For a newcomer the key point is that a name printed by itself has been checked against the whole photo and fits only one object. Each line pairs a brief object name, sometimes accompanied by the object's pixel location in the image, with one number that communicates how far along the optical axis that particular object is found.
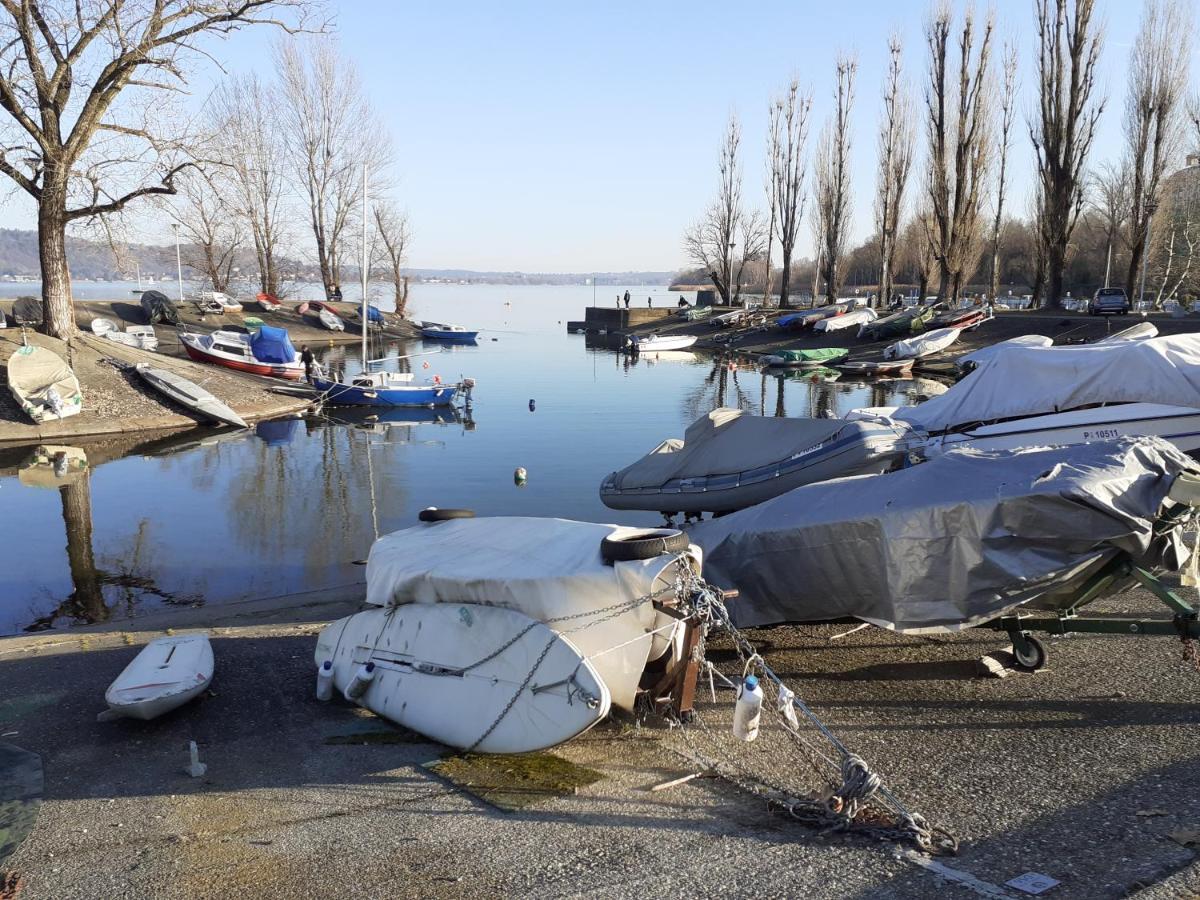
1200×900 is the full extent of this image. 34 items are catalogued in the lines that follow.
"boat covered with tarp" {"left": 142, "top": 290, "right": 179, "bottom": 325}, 61.69
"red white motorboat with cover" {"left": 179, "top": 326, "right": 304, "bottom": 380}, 41.81
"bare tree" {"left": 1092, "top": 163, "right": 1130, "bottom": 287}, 60.89
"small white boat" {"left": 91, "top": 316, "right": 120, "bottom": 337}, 49.27
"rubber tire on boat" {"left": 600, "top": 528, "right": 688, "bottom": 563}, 7.66
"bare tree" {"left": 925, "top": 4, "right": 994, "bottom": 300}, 59.44
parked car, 50.06
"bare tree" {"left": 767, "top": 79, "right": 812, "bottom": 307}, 85.19
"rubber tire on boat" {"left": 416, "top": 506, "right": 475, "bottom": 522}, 10.52
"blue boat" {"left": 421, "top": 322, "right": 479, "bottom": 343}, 72.88
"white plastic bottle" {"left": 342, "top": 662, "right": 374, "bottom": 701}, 8.95
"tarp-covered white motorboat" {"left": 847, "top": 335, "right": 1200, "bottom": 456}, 13.68
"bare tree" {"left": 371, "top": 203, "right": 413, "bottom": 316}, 90.81
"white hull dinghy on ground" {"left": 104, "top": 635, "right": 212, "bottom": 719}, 8.43
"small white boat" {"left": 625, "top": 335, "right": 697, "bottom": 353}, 68.62
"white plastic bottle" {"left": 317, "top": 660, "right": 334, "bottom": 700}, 9.40
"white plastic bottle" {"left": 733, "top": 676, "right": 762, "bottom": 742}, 6.98
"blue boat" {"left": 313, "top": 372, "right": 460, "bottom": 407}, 36.62
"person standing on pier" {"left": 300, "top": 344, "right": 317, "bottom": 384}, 39.76
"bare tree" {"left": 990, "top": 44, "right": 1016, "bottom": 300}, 66.25
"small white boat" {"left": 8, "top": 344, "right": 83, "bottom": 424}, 28.66
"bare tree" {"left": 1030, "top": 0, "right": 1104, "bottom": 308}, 49.44
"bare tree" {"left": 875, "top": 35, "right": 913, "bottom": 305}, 71.38
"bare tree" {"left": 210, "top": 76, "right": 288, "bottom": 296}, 74.06
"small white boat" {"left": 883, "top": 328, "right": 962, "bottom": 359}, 50.06
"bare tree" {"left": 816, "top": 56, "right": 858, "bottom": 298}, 79.12
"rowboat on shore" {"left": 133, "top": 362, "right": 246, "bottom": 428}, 32.28
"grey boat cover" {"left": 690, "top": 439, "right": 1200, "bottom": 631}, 7.95
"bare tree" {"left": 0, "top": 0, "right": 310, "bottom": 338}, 28.44
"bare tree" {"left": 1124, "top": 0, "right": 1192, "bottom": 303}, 50.72
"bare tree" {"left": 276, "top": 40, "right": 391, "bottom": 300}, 77.06
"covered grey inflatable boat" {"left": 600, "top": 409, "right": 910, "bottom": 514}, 13.47
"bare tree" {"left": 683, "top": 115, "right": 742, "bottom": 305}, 93.50
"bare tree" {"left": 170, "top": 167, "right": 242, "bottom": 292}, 72.81
